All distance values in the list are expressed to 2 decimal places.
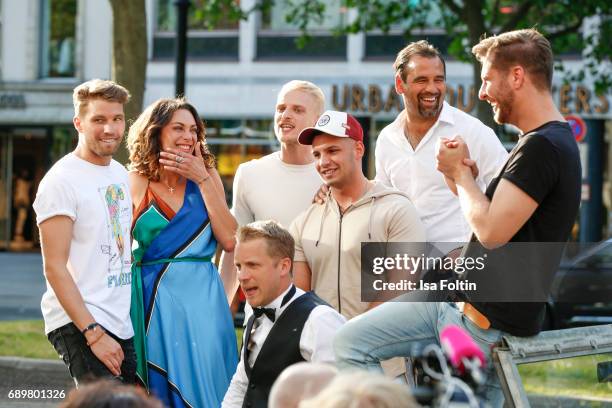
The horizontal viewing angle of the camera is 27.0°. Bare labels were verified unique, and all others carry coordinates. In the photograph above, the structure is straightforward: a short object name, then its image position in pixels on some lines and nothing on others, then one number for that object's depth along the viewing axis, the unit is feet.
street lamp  50.21
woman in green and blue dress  21.17
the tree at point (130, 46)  45.01
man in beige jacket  19.48
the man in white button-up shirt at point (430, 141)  19.89
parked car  47.03
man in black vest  17.44
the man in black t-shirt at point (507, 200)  15.25
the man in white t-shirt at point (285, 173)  22.39
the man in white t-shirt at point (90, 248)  19.02
